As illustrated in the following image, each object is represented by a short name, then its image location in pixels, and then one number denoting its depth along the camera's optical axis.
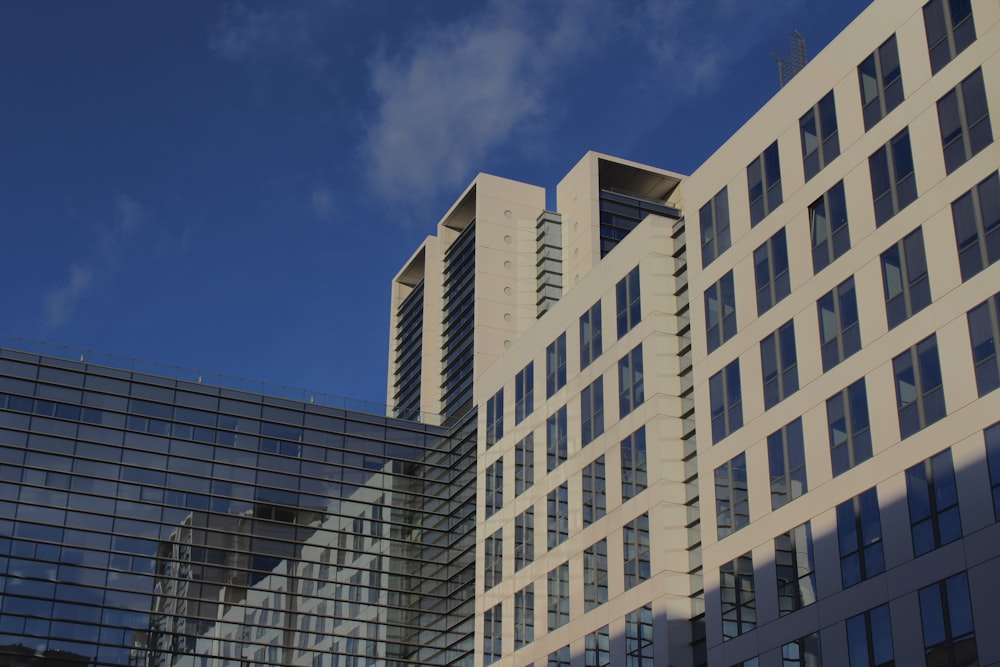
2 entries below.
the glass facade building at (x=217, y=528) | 71.00
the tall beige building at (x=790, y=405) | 40.62
